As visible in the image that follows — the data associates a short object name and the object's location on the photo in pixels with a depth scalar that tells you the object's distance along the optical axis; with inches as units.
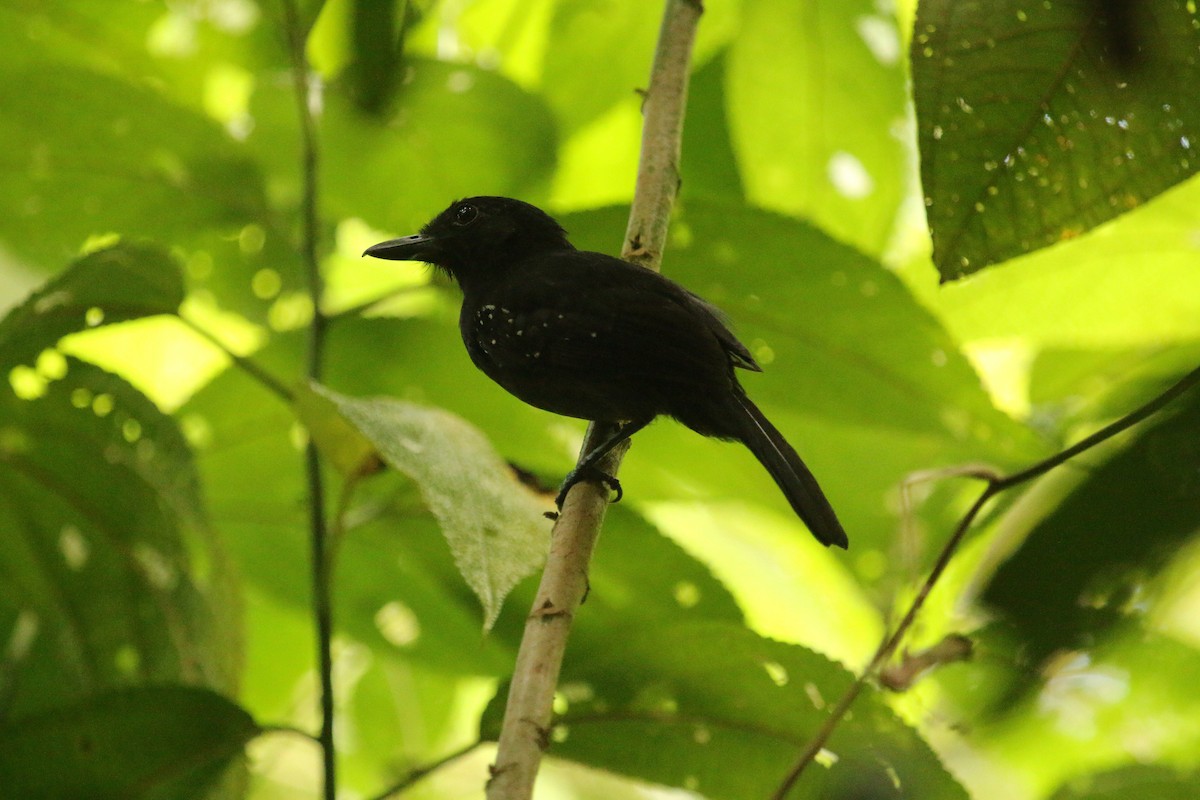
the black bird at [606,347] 191.5
